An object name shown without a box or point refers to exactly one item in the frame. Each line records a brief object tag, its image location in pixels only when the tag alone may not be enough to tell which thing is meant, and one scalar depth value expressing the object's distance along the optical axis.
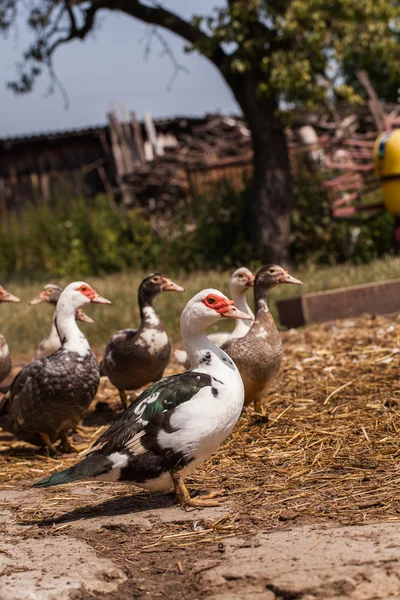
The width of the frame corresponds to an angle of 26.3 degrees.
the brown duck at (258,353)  5.34
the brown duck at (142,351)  6.29
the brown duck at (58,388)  5.38
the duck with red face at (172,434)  3.94
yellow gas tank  11.91
